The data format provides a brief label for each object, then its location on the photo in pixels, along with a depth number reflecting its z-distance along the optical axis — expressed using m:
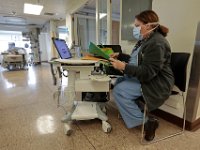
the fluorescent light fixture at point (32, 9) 4.78
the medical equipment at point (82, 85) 1.45
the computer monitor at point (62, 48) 1.71
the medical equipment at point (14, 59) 6.47
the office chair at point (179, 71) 1.37
